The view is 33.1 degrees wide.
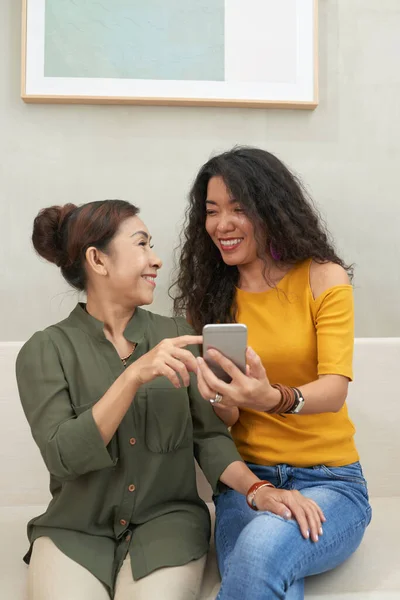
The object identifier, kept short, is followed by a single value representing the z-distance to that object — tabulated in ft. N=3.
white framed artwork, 6.93
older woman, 4.56
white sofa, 5.91
